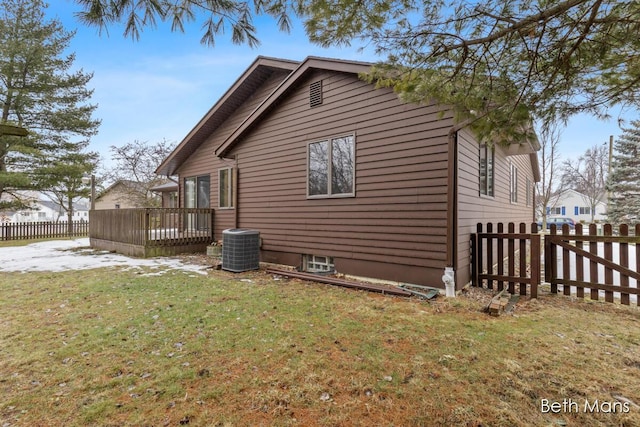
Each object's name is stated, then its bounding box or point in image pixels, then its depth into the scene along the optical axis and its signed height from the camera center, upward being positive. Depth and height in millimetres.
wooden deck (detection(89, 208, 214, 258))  8938 -631
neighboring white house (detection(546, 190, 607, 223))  37094 +1076
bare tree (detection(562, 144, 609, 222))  27156 +4409
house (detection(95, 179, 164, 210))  22859 +1634
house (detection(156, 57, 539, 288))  4984 +795
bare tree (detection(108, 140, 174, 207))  22812 +3894
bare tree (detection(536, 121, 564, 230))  17219 +3457
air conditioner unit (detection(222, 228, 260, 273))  6781 -872
